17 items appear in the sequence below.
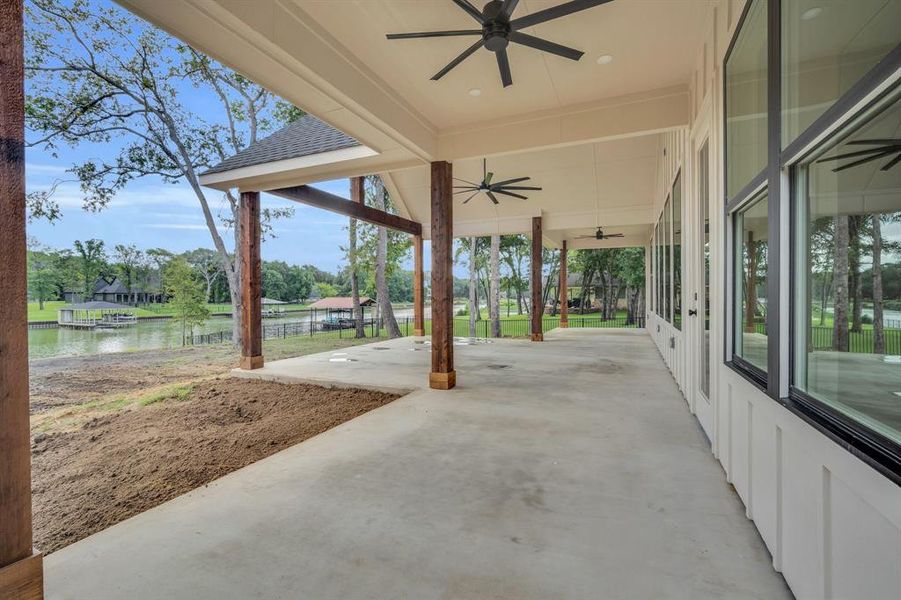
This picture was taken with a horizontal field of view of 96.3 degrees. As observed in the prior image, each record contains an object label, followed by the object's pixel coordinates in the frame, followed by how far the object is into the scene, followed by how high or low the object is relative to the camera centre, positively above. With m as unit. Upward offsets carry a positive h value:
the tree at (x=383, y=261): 15.27 +1.41
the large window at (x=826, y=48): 1.13 +0.82
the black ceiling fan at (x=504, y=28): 2.70 +1.92
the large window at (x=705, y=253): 3.43 +0.36
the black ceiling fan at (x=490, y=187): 8.20 +2.29
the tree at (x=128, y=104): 10.80 +6.18
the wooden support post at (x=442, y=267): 5.37 +0.41
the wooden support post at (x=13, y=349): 1.46 -0.18
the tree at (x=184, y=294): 16.67 +0.20
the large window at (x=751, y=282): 2.10 +0.07
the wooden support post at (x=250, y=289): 6.82 +0.16
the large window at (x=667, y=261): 6.17 +0.54
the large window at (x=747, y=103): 2.13 +1.13
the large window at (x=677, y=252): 4.97 +0.56
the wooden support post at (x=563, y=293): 14.32 +0.09
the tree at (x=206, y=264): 18.44 +1.66
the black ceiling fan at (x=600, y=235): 11.84 +1.83
